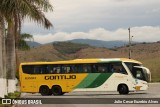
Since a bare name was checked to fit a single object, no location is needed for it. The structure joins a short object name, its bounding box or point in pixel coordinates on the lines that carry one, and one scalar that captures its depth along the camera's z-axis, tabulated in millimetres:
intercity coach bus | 34812
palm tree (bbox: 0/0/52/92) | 21375
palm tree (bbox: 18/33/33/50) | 47875
